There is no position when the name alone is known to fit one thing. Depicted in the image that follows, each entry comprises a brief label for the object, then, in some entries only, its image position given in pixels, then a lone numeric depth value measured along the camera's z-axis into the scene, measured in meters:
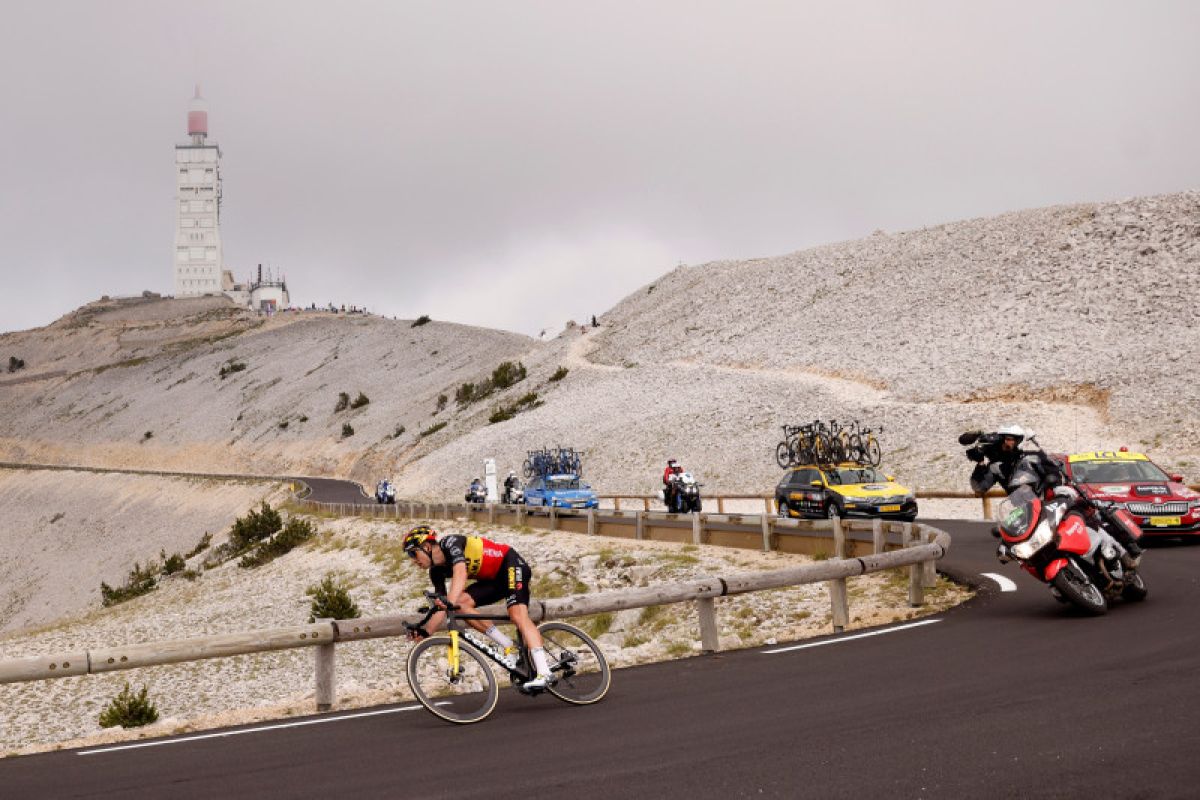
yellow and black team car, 26.72
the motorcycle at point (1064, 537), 11.33
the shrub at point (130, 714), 16.75
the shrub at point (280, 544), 42.53
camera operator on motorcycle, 11.80
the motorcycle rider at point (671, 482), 32.56
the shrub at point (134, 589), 44.91
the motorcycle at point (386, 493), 56.75
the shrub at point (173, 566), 48.27
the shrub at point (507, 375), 93.75
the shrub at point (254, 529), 48.81
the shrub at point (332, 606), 26.45
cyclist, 9.00
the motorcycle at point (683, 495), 32.38
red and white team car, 19.20
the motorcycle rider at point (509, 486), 49.48
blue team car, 41.50
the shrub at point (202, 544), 54.72
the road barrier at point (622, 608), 10.05
